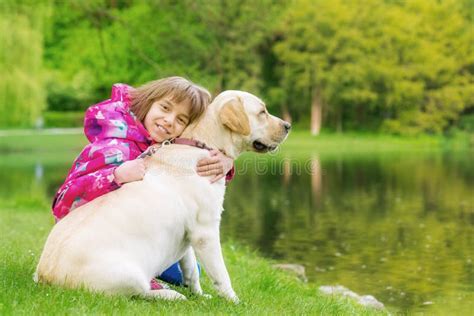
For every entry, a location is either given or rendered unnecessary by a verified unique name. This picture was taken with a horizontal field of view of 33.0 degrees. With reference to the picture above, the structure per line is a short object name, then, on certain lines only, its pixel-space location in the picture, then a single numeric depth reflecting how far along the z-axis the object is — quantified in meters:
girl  5.41
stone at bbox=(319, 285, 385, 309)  8.98
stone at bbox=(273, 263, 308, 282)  10.70
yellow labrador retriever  4.90
